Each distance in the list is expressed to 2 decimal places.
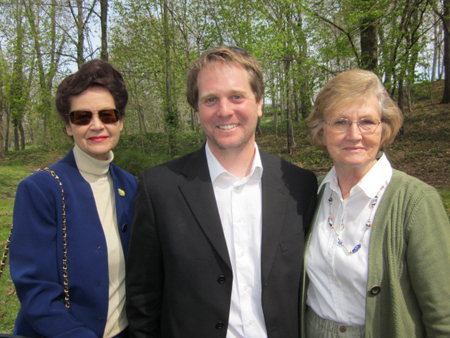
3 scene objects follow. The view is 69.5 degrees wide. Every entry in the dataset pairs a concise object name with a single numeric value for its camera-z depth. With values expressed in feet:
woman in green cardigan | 5.51
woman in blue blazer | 5.68
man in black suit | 6.11
